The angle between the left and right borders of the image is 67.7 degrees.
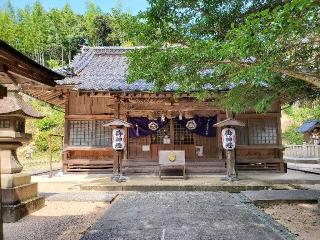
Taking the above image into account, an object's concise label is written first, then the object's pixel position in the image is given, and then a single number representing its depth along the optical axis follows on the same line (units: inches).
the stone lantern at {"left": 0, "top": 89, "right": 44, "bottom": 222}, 204.2
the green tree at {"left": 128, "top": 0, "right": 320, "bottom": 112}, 131.4
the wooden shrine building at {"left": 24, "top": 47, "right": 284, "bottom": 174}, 428.4
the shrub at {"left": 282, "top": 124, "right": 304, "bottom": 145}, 911.0
